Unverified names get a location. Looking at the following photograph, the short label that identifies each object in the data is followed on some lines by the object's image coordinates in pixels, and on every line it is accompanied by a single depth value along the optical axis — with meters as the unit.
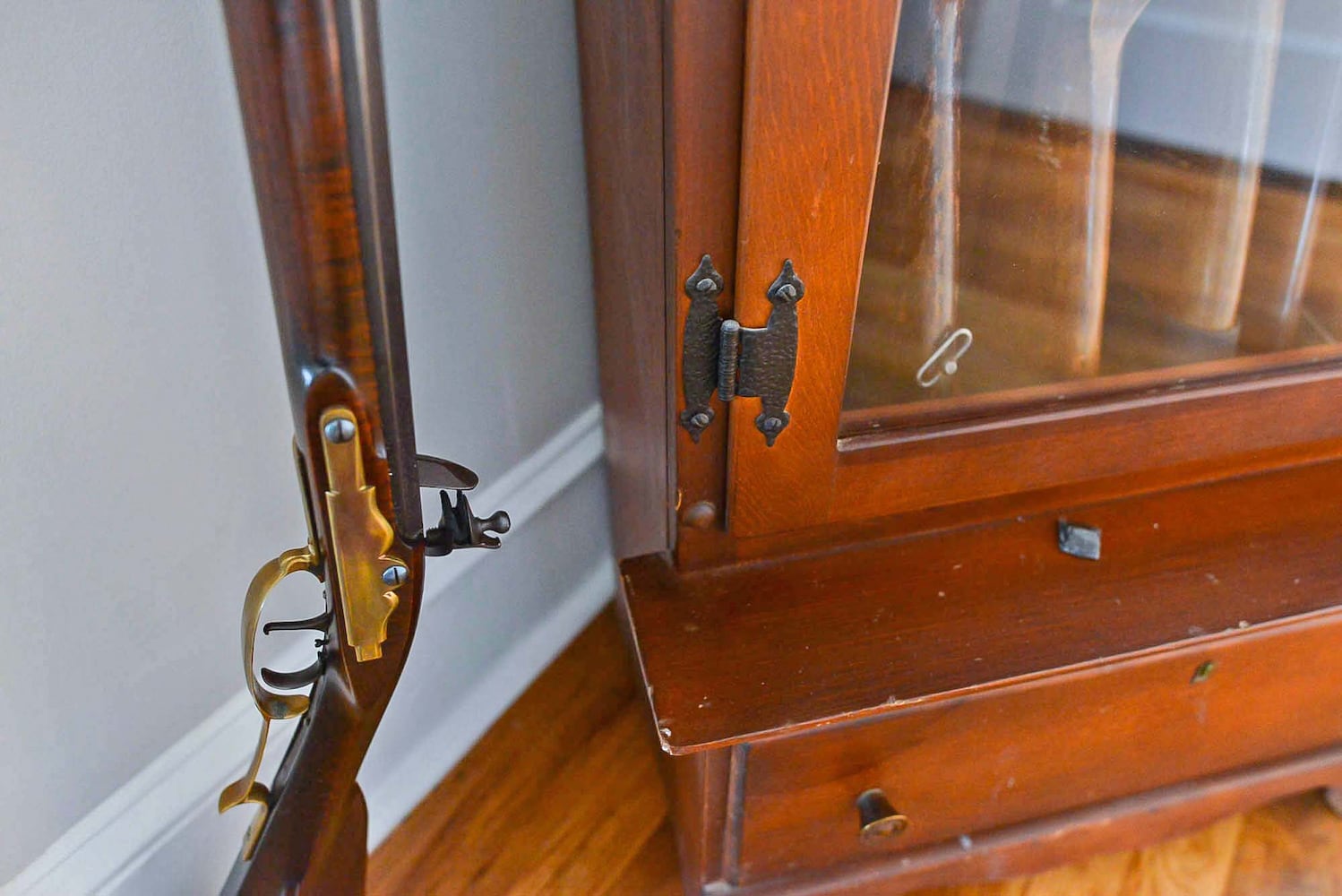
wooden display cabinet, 0.51
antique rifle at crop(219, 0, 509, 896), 0.36
